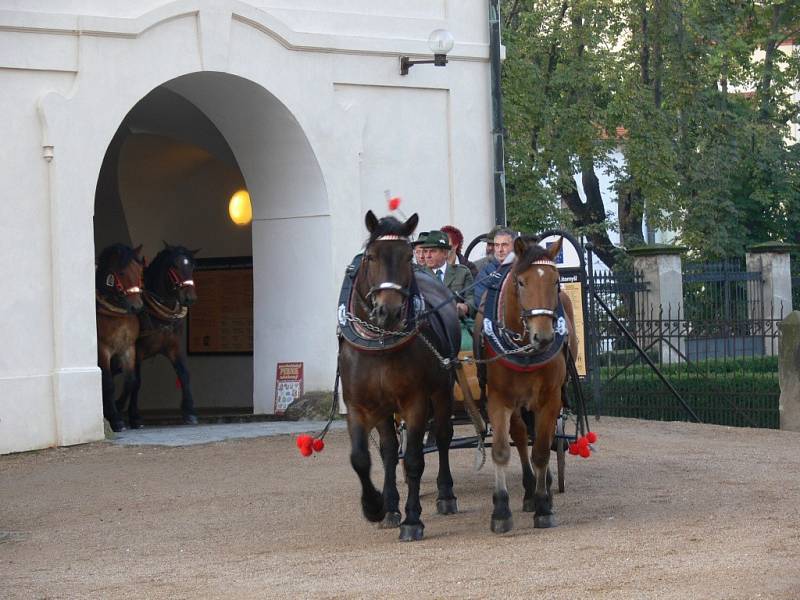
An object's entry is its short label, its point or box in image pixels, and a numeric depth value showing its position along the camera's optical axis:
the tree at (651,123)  27.39
